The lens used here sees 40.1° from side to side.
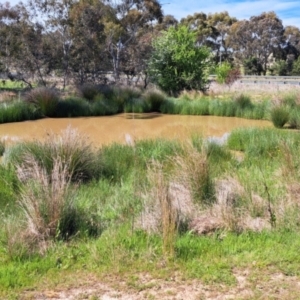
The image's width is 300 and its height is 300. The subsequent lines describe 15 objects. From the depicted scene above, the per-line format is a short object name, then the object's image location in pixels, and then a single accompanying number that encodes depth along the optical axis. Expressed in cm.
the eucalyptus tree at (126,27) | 2181
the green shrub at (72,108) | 1375
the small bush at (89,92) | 1537
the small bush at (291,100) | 1169
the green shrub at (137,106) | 1479
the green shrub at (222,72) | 2545
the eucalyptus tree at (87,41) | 1980
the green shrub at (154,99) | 1512
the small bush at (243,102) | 1395
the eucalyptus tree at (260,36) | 3964
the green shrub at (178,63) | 1914
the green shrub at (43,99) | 1330
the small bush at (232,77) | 2248
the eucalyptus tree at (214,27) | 4316
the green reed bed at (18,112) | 1245
